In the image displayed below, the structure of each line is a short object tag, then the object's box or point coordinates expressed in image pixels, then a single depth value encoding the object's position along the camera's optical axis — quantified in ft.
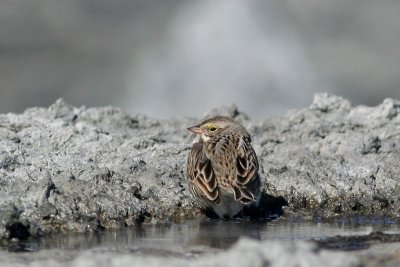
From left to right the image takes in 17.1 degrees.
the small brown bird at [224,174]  35.01
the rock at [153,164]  33.12
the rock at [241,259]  24.44
